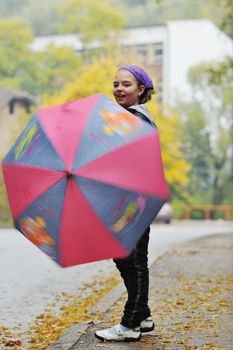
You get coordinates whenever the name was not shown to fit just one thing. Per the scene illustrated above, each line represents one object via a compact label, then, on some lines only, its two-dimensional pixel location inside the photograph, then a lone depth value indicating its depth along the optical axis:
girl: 5.51
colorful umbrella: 4.46
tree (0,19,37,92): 58.97
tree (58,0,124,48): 61.31
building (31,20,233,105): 64.00
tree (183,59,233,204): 50.03
